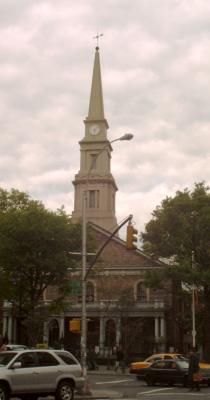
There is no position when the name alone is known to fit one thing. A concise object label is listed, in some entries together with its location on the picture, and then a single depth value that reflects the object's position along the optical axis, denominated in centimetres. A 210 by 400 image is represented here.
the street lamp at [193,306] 4688
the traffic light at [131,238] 2376
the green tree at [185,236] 4666
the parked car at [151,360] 3503
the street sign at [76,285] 2764
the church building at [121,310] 5609
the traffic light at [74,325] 2602
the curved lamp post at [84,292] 2522
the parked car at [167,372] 3083
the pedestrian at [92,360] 4650
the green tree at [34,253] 4344
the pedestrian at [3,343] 2436
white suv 1952
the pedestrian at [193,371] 2759
